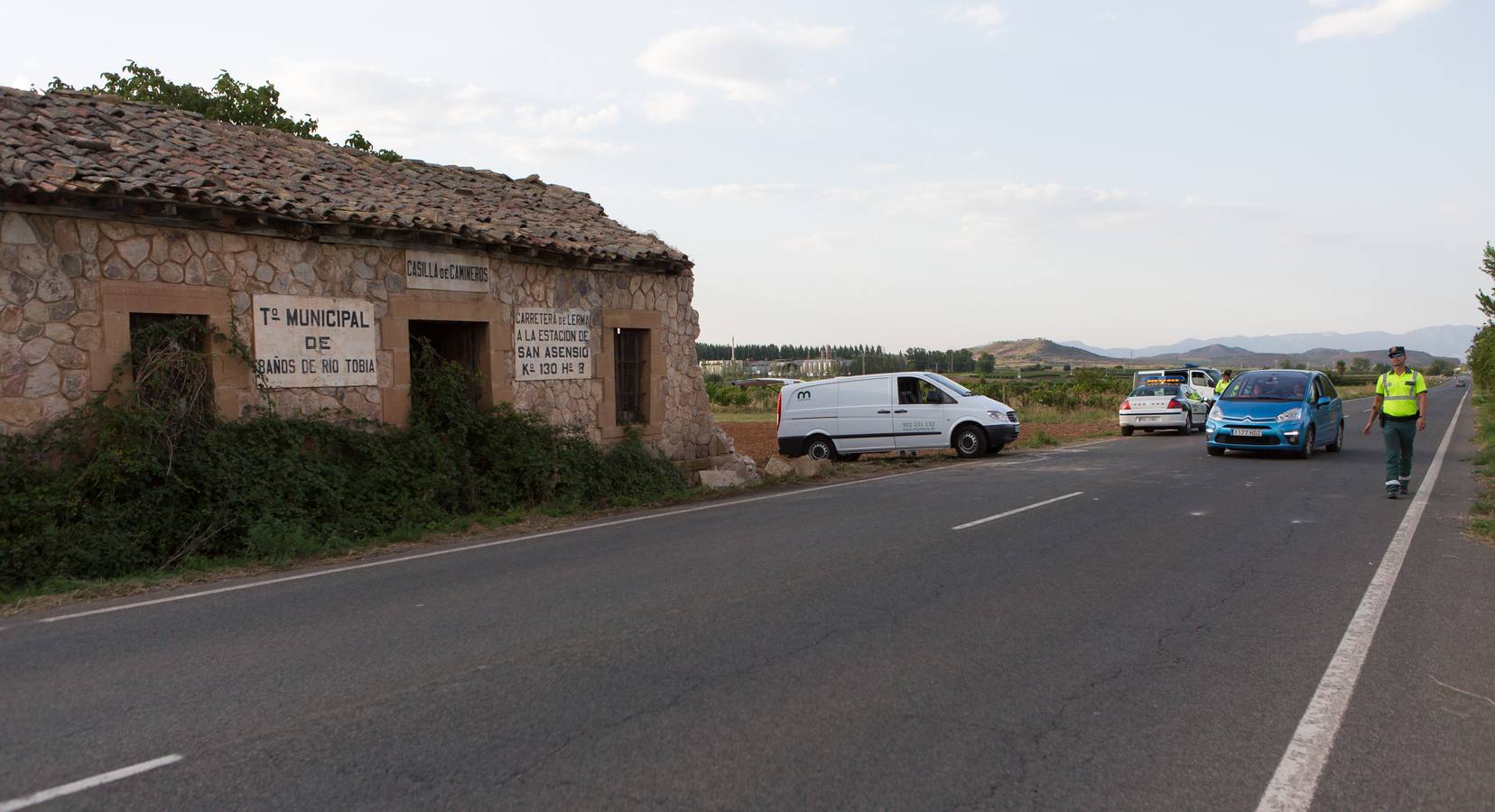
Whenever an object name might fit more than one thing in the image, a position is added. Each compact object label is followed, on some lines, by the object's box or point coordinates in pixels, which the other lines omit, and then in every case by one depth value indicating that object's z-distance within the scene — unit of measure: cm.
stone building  910
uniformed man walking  1179
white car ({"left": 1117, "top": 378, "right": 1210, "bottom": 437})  2633
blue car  1719
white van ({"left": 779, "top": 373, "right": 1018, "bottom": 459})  1923
